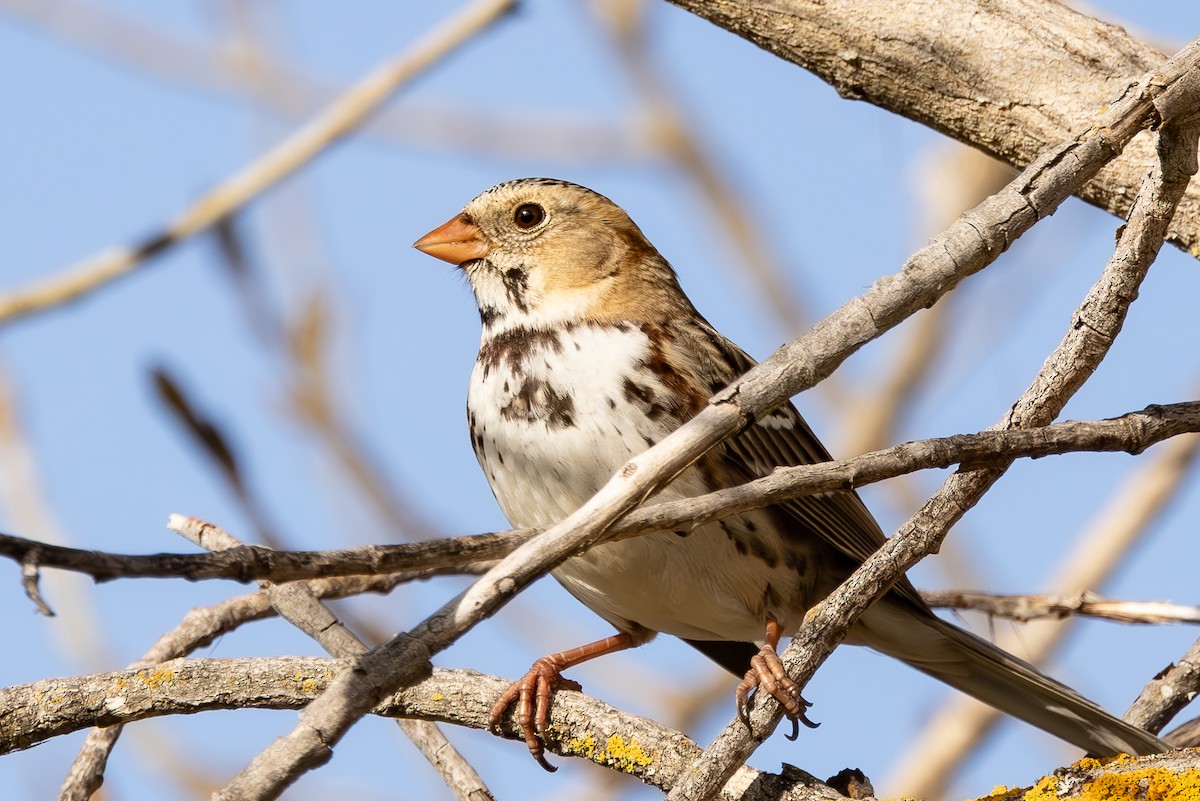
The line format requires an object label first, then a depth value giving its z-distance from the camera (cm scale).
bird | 740
